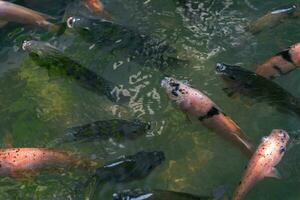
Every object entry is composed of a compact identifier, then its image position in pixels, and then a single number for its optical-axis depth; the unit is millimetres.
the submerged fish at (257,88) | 4218
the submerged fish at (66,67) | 4500
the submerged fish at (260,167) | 3730
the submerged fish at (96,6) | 5406
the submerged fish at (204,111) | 3982
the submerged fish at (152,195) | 3633
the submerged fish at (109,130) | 4180
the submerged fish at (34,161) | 4020
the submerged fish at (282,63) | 4449
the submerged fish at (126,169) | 3910
